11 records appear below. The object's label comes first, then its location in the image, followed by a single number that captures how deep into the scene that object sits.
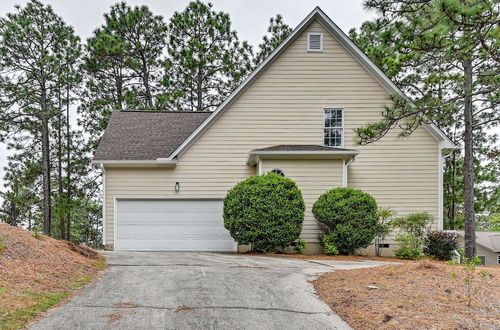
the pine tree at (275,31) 24.27
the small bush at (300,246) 11.76
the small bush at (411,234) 12.14
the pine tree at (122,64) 21.14
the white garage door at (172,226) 12.89
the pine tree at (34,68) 18.72
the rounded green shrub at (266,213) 10.82
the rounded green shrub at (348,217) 11.18
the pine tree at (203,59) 22.47
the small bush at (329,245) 11.46
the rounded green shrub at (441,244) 11.66
